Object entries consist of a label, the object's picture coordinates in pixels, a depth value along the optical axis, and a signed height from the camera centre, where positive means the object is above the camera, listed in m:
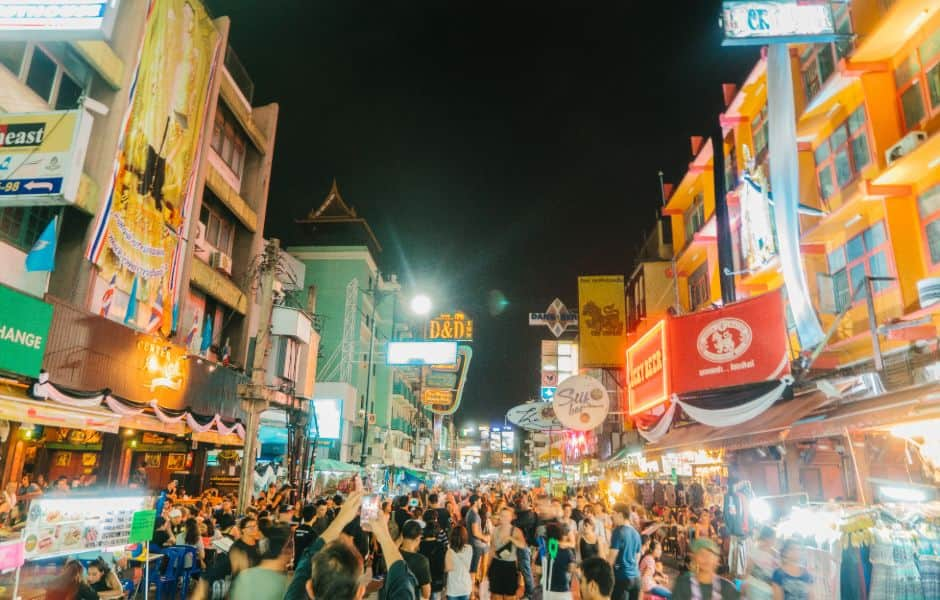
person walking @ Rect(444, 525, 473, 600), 8.23 -1.61
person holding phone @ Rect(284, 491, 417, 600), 3.30 -0.69
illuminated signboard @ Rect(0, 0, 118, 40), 8.33 +6.00
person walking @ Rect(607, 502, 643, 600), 9.02 -1.54
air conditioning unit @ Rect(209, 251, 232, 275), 22.27 +7.05
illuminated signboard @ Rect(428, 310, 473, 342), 35.25 +7.61
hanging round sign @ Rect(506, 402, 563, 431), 17.67 +1.23
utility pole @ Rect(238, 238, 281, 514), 15.23 +1.30
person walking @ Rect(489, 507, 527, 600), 9.34 -1.63
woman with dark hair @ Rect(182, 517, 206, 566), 10.68 -1.61
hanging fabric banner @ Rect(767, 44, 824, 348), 11.58 +5.30
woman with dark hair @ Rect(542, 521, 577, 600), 8.61 -1.59
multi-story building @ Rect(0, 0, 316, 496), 11.58 +5.46
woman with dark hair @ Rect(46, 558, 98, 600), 5.99 -1.42
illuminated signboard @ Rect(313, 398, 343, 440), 39.06 +2.21
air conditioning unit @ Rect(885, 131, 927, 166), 11.04 +6.06
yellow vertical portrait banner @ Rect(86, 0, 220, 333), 14.76 +8.11
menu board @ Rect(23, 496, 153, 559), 6.81 -0.97
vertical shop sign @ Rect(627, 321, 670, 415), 13.09 +2.18
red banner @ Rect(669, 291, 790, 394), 10.59 +2.26
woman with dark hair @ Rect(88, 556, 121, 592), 7.84 -1.76
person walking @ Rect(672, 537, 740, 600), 5.39 -1.10
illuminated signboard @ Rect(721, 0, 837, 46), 11.27 +8.63
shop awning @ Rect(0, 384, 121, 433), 8.94 +0.51
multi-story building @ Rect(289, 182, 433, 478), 42.31 +10.06
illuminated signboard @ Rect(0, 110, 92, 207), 8.91 +4.42
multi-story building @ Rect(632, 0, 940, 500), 10.67 +5.30
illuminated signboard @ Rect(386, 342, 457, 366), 29.06 +5.00
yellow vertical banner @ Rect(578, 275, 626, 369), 25.48 +5.84
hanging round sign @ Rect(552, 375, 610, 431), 11.84 +1.13
